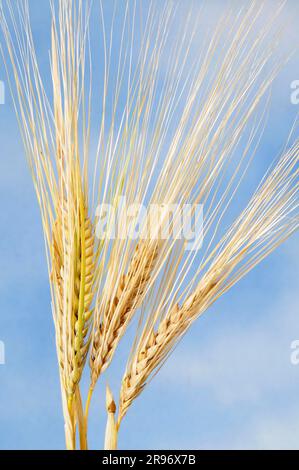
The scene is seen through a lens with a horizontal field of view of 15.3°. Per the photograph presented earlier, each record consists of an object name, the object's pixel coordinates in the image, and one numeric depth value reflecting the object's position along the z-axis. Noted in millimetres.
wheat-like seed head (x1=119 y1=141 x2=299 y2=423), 501
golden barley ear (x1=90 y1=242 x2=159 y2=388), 493
